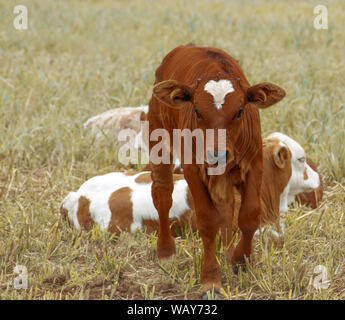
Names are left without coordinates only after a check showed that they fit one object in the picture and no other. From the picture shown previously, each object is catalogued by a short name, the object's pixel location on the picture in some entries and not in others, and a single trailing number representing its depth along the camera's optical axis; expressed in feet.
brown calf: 20.99
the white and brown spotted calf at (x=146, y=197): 29.50
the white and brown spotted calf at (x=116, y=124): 41.16
